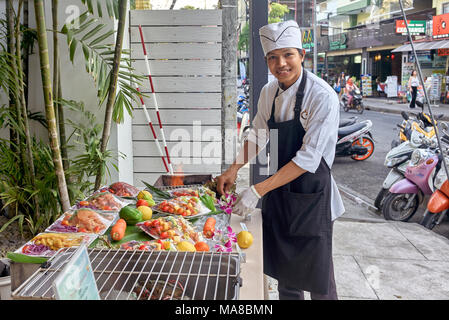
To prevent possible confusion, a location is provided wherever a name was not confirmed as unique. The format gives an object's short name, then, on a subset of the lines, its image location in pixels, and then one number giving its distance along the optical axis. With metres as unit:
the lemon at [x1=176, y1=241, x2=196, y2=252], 1.66
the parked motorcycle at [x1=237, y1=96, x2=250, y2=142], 9.06
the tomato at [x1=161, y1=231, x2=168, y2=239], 1.80
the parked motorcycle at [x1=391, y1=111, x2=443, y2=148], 5.79
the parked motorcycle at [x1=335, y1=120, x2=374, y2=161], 7.91
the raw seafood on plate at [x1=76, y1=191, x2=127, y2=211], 2.19
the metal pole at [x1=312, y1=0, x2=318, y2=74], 5.60
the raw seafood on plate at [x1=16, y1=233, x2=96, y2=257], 1.64
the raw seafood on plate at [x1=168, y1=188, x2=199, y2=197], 2.38
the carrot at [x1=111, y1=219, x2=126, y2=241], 1.84
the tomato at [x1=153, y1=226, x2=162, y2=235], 1.85
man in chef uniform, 2.10
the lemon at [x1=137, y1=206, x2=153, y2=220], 2.10
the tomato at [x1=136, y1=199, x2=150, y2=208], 2.22
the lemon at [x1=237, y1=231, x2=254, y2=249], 1.86
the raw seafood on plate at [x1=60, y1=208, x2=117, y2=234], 1.91
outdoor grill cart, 1.25
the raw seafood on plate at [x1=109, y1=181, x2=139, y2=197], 2.46
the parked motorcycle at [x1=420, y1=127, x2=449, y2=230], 4.52
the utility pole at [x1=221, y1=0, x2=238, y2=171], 4.89
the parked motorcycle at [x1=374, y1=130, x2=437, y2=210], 5.15
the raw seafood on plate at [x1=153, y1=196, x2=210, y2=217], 2.13
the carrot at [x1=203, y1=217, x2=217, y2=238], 1.92
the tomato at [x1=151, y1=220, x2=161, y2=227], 1.88
